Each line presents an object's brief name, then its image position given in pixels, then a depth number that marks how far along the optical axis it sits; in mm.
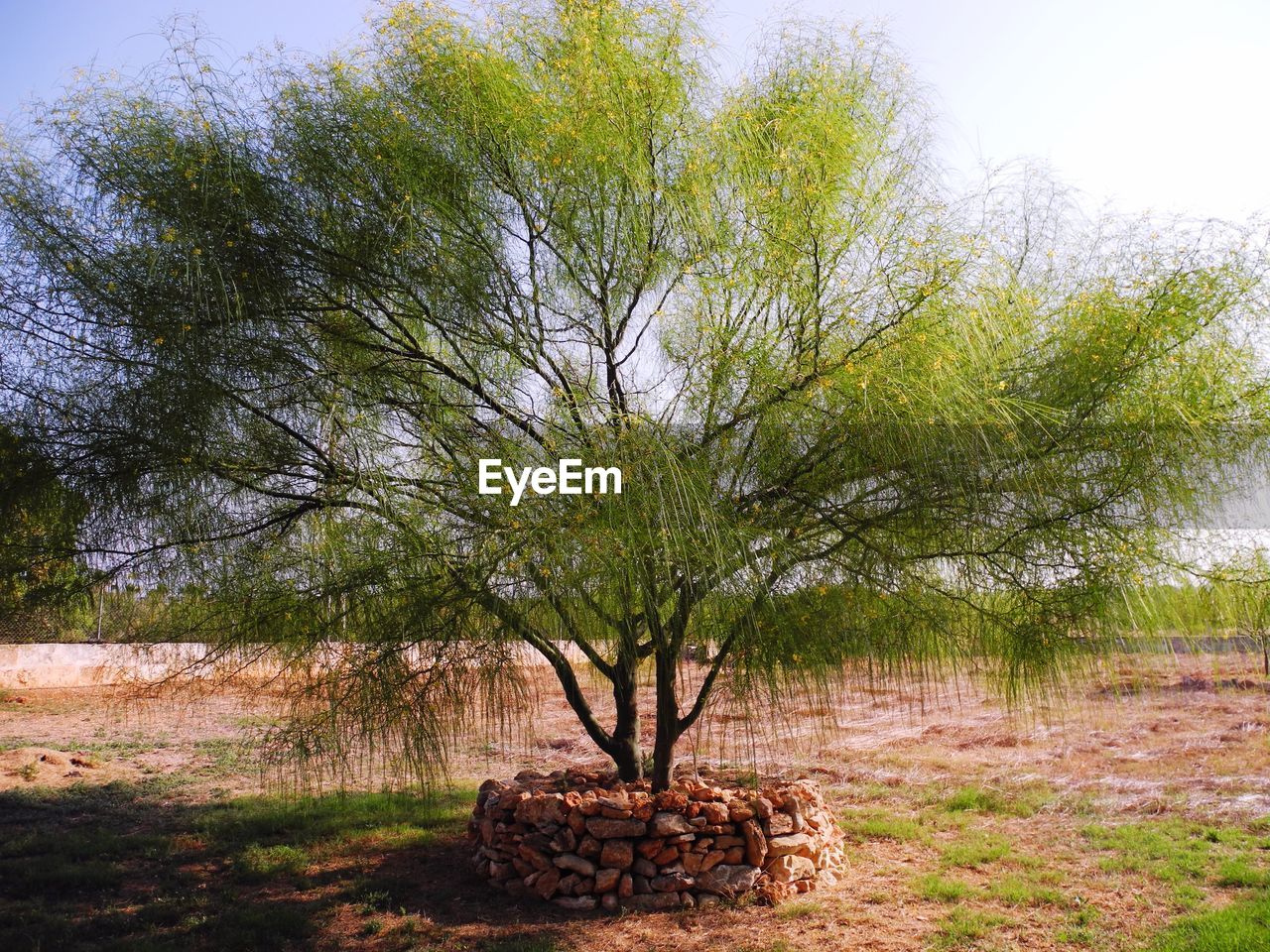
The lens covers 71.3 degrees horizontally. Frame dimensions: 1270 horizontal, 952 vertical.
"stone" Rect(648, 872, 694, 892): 4754
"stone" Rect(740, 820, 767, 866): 4812
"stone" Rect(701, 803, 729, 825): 4770
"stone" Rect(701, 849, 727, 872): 4820
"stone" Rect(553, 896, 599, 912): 4758
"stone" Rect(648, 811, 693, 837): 4730
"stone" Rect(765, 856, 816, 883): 4859
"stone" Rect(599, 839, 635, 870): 4805
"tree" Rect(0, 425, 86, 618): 4484
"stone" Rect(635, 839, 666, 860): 4805
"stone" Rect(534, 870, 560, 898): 4891
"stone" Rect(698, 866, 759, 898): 4730
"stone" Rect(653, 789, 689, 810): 4805
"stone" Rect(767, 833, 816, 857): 4891
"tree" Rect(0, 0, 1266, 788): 3842
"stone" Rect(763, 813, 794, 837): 4879
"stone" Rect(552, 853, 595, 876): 4836
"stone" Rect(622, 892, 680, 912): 4703
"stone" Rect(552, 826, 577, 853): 4910
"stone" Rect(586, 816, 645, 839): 4770
